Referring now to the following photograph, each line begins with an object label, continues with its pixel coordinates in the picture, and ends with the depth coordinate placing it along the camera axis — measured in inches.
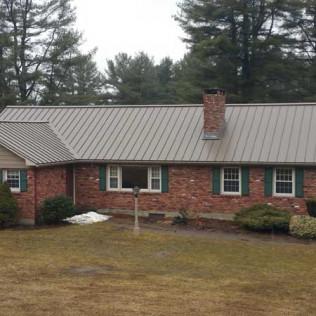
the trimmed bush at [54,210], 864.9
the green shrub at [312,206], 841.5
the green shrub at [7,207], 836.0
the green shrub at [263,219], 818.2
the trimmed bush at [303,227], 791.1
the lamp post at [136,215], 790.5
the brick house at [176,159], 885.2
